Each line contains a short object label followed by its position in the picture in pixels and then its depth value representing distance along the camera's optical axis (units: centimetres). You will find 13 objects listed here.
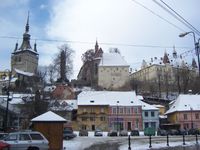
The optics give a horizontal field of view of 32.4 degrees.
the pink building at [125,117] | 8662
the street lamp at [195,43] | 2202
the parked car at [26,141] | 2358
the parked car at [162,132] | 5929
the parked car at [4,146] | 2184
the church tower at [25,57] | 14762
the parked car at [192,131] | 6135
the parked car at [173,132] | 6196
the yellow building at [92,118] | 8625
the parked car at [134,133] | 6138
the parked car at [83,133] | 6253
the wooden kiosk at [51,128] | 2752
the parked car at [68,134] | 4970
